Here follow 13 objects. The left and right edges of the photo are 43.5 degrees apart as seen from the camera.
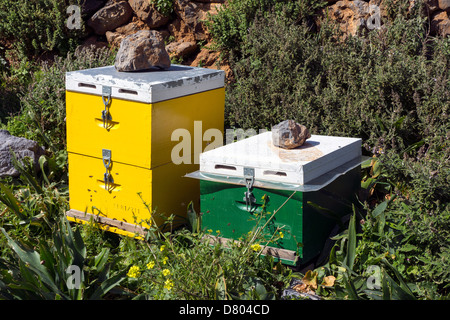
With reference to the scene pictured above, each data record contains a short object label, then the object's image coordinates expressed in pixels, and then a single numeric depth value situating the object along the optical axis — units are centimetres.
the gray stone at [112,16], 677
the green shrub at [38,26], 673
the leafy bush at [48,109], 509
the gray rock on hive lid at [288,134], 327
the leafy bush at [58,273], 282
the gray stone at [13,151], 448
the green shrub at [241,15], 552
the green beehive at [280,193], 301
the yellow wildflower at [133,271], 274
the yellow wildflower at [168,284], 265
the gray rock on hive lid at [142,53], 376
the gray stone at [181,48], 625
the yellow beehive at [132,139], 339
